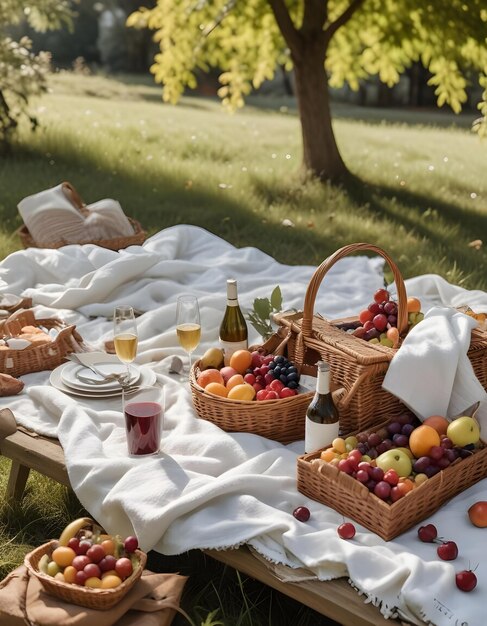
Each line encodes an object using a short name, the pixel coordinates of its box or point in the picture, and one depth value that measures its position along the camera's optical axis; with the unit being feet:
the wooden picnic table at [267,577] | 8.04
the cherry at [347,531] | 8.78
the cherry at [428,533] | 8.85
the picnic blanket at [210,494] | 8.23
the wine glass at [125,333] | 11.10
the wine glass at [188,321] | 11.70
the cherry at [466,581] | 8.07
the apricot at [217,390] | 10.96
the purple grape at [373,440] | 9.90
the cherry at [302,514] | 9.14
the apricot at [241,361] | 11.48
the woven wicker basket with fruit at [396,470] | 8.95
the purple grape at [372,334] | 11.81
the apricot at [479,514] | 9.07
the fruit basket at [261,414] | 10.63
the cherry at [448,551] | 8.54
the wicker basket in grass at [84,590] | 7.82
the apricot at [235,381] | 11.00
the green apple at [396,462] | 9.33
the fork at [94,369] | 12.01
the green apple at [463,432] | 9.89
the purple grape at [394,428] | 10.21
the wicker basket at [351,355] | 10.58
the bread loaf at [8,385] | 12.16
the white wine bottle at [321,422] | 9.89
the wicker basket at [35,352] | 12.62
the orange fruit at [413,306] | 12.22
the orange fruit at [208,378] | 11.25
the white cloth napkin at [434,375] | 10.48
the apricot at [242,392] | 10.74
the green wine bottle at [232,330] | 12.21
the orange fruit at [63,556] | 8.21
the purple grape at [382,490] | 8.92
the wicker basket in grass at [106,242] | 18.97
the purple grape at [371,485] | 9.09
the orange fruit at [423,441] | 9.70
